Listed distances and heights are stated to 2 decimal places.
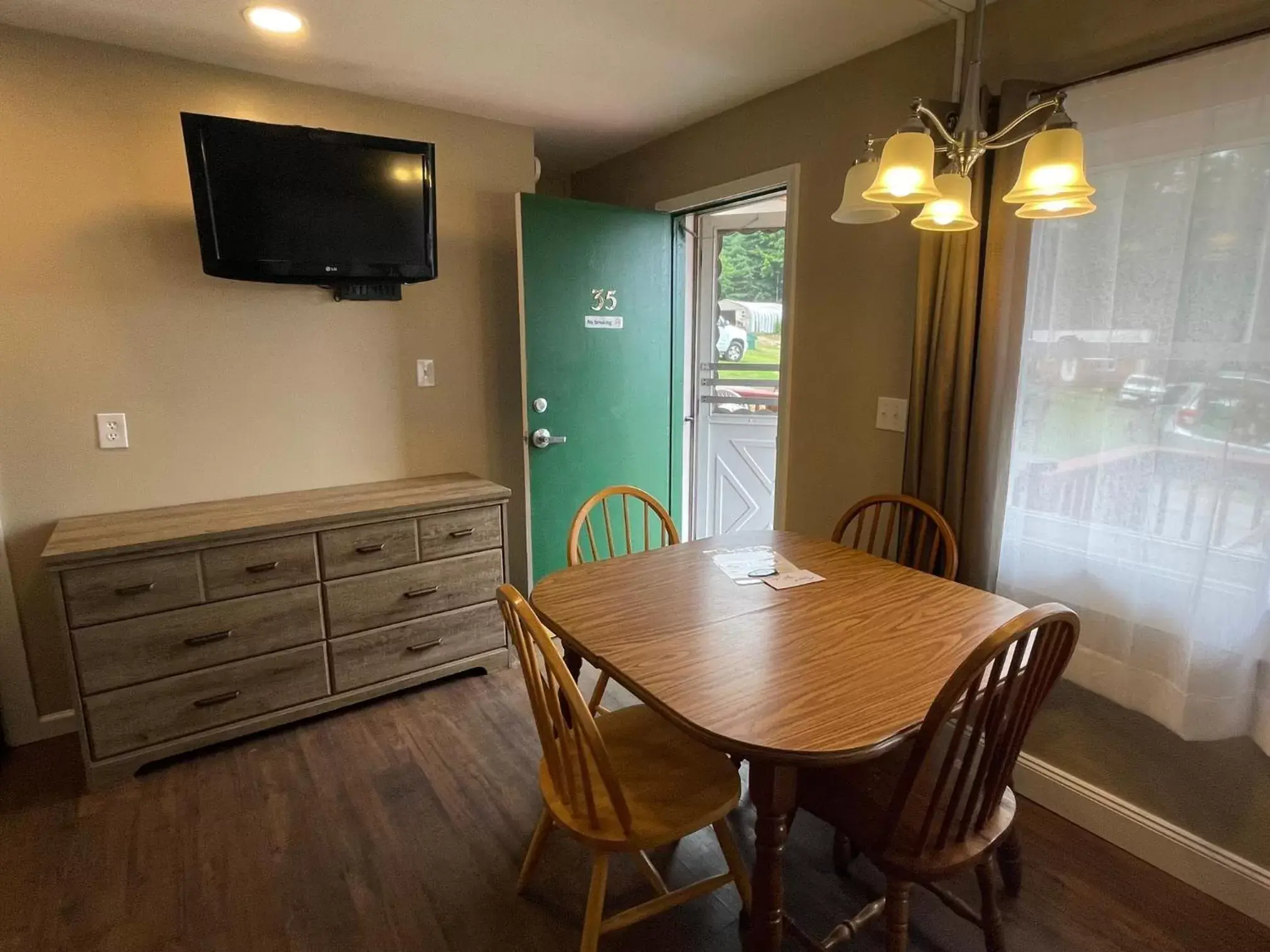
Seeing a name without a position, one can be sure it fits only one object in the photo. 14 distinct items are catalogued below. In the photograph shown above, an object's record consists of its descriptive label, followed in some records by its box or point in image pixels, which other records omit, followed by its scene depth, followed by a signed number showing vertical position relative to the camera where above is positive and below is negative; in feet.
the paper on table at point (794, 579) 6.02 -2.06
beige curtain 6.31 -0.15
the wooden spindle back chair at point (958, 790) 3.74 -2.84
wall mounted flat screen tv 7.39 +1.67
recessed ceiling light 6.66 +3.24
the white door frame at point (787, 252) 8.82 +1.23
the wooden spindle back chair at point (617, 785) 4.25 -3.10
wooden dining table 3.86 -2.08
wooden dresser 6.92 -2.91
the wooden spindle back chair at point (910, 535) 6.60 -1.94
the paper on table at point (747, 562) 6.29 -2.06
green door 10.16 -0.07
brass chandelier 4.08 +1.12
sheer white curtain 5.10 -0.40
